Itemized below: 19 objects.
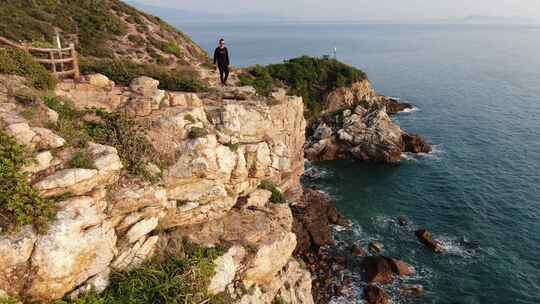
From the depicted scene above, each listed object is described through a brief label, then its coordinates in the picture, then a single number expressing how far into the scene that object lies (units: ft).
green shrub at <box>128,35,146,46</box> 134.67
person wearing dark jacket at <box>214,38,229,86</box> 71.87
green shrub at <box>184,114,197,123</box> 52.67
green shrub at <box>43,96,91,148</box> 40.50
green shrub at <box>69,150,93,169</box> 37.65
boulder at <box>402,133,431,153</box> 181.98
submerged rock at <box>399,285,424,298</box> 90.05
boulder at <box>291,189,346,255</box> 108.68
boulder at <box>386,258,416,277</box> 97.04
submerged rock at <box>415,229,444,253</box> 106.83
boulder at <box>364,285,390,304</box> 87.04
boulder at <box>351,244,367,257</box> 105.29
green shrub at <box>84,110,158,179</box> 44.47
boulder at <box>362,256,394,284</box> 94.84
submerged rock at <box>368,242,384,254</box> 107.11
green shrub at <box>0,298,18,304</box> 29.96
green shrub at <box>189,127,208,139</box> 51.52
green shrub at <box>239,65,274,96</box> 125.64
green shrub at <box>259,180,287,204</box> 69.78
